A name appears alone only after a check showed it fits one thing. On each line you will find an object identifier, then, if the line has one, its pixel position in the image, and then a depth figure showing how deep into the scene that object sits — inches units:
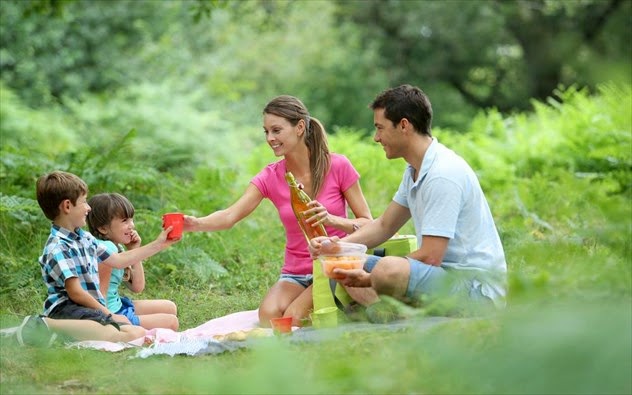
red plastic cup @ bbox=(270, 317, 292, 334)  407.2
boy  409.1
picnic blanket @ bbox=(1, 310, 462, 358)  348.2
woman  458.0
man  374.6
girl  445.4
